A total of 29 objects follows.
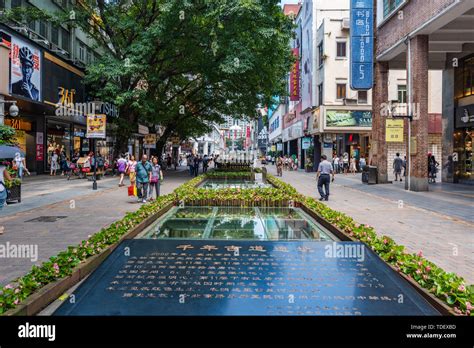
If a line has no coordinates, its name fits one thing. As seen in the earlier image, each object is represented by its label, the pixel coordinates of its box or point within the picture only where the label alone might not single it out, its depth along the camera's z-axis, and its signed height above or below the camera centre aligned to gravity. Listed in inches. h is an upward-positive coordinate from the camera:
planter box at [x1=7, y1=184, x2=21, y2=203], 578.0 -45.7
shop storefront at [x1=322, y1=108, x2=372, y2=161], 1565.0 +153.2
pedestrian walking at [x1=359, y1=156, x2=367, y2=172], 1496.1 +4.3
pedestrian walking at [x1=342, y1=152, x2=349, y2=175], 1576.0 +0.6
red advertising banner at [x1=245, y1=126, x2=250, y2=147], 5335.1 +297.0
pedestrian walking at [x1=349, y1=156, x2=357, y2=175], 1581.0 -14.4
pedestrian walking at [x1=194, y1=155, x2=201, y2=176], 1300.1 -5.3
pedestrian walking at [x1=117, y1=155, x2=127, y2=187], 959.6 -7.7
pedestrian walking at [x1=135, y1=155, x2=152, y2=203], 618.2 -22.6
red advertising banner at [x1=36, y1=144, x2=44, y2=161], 1147.4 +26.1
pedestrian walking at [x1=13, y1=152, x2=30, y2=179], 794.9 -6.1
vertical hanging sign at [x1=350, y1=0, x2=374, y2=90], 1021.2 +293.5
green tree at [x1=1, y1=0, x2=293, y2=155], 963.3 +284.4
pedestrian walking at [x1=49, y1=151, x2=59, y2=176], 1149.1 -7.0
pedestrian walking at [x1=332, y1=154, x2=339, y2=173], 1428.4 -2.9
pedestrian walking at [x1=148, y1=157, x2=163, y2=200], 657.0 -22.4
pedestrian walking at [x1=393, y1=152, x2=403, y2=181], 1125.7 -7.3
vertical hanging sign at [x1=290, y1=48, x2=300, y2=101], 2030.0 +385.1
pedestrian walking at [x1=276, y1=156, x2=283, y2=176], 1306.6 -12.4
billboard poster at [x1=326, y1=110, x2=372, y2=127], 1566.2 +160.8
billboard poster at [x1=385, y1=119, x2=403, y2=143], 899.4 +67.3
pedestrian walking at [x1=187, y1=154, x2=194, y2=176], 1308.8 -0.7
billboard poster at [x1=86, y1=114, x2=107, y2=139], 850.8 +70.4
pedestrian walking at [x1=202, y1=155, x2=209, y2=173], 1484.6 -2.4
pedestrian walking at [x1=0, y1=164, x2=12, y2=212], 372.5 -16.7
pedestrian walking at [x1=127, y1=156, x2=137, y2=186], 649.0 -13.8
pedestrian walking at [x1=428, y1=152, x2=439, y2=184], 1039.8 -13.9
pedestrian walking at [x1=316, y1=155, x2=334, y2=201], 665.6 -21.3
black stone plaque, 180.4 -60.3
